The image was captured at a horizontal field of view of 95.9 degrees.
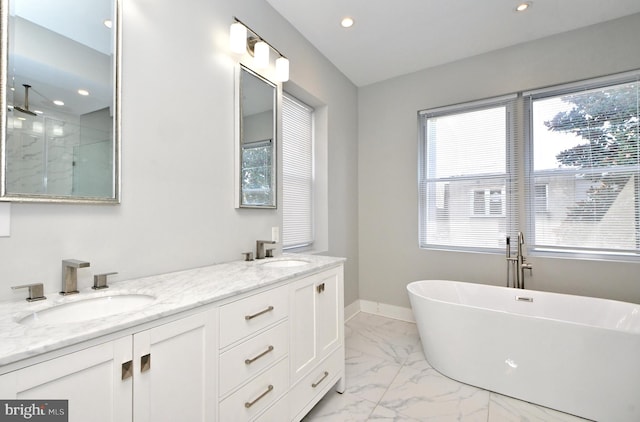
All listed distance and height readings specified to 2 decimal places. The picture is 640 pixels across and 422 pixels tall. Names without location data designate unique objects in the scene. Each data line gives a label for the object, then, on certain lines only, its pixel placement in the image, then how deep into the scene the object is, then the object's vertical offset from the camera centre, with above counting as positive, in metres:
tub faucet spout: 2.60 -0.45
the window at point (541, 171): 2.35 +0.41
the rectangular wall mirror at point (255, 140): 1.88 +0.52
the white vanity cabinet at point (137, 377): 0.68 -0.45
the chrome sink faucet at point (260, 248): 1.97 -0.23
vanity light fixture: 1.76 +1.11
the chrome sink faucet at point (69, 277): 1.07 -0.23
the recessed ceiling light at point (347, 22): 2.37 +1.61
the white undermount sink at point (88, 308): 0.94 -0.34
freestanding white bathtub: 1.62 -0.85
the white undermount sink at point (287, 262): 1.92 -0.32
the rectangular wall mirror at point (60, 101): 1.01 +0.44
